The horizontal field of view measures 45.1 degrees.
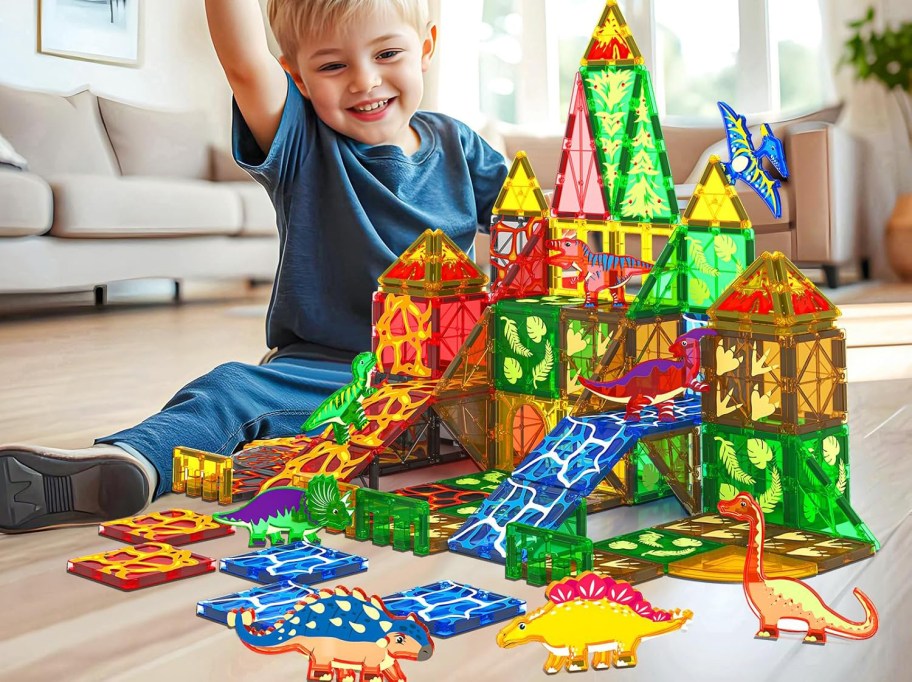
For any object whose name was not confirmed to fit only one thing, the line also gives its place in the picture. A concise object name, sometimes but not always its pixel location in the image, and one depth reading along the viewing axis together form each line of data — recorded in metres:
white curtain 3.95
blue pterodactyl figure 0.99
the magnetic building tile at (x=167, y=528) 0.94
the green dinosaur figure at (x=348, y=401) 1.03
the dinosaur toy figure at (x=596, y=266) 1.03
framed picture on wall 3.94
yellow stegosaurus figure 0.65
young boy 1.23
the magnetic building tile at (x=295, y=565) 0.82
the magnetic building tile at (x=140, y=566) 0.82
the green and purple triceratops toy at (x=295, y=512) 0.93
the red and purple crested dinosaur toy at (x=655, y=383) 0.92
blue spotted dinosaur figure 0.62
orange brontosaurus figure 0.68
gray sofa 3.01
